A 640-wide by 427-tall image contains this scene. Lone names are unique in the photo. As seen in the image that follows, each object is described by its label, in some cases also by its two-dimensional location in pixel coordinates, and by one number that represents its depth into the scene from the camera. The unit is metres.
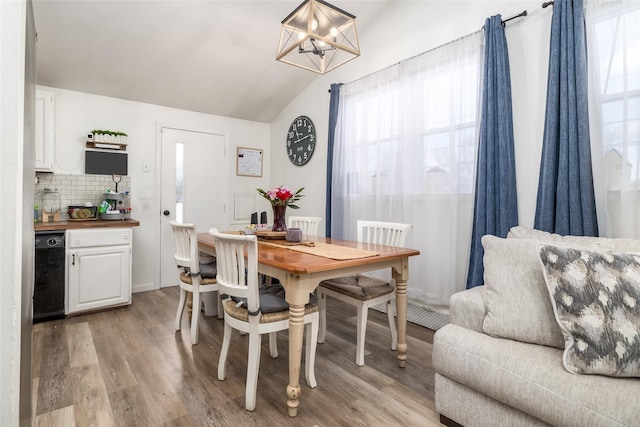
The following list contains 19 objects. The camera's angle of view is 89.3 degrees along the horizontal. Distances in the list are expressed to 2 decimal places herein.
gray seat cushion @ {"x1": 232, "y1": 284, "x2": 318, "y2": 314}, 1.75
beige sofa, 1.10
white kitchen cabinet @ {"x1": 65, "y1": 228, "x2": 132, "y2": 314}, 3.00
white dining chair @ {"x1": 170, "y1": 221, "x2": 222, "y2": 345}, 2.35
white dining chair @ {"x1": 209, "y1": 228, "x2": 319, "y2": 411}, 1.64
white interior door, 4.08
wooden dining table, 1.62
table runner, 1.87
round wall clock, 4.27
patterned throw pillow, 1.12
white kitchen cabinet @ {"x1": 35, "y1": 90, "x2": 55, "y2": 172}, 3.10
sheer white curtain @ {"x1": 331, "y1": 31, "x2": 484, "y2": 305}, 2.69
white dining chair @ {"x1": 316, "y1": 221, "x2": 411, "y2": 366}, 2.11
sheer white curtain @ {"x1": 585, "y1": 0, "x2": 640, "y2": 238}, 1.85
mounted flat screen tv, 3.51
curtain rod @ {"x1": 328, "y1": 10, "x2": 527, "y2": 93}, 2.29
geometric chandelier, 1.79
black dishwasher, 2.85
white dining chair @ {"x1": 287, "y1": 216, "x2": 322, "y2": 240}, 3.22
